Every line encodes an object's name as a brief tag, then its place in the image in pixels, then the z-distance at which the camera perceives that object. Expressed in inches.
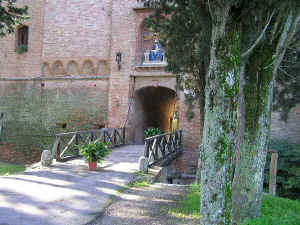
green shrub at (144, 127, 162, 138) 484.6
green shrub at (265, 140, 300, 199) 374.0
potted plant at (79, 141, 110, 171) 307.1
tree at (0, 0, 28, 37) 272.1
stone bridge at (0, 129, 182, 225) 172.9
